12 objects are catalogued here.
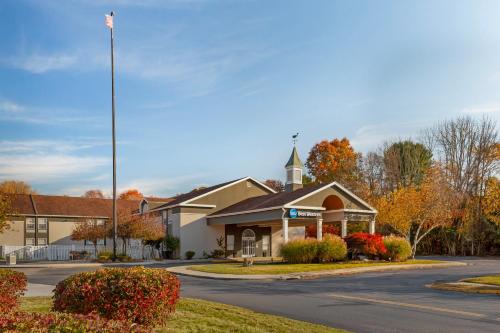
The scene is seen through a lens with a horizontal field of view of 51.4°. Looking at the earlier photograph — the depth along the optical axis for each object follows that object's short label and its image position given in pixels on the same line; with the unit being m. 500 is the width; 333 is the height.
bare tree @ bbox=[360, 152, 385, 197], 56.50
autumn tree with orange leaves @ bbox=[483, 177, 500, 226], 23.84
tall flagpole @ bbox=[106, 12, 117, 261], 35.31
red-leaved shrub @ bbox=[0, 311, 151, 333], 5.21
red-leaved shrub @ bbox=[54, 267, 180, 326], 8.97
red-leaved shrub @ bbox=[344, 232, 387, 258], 32.28
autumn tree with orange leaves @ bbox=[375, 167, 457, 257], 38.34
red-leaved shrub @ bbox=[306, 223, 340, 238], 43.37
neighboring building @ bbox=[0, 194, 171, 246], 49.78
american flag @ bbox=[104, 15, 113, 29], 34.56
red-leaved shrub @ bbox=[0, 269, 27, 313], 9.65
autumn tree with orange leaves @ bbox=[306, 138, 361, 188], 60.27
